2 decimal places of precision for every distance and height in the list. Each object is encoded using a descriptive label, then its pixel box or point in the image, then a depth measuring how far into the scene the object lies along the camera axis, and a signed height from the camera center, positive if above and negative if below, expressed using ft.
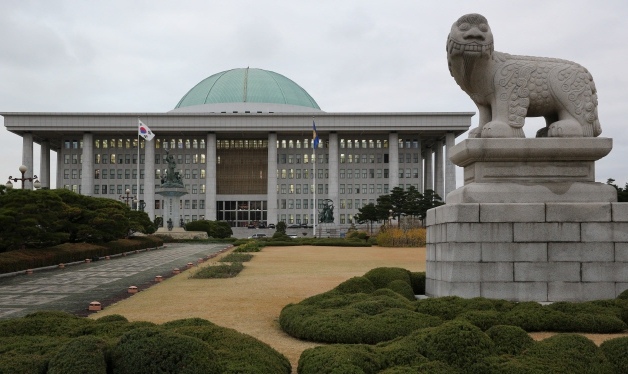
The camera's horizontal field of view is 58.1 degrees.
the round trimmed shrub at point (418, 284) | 45.11 -6.26
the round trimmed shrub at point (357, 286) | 37.91 -5.47
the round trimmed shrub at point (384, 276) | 41.96 -5.28
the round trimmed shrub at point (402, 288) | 38.86 -5.77
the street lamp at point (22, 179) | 115.65 +6.08
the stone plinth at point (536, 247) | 36.04 -2.72
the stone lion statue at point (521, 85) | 38.42 +8.28
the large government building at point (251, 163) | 362.33 +29.33
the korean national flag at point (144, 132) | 225.84 +30.23
